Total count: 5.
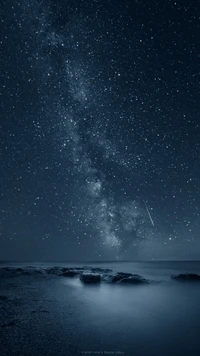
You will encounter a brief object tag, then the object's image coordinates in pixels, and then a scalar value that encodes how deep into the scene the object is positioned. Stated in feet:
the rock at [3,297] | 45.88
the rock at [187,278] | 98.06
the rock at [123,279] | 83.41
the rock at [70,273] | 113.09
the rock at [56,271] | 124.26
